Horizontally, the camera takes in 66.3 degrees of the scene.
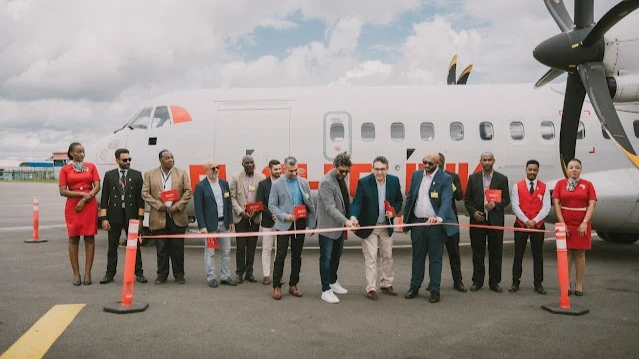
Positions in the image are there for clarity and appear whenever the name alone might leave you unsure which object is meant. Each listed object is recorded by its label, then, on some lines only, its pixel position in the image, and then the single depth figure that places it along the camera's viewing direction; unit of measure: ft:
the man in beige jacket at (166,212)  26.25
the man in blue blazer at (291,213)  23.57
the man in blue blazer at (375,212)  23.04
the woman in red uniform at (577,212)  23.67
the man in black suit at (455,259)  25.04
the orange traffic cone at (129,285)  20.52
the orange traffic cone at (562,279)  20.73
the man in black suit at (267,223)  26.41
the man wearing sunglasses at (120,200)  26.50
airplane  35.99
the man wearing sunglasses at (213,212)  25.81
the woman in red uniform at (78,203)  25.45
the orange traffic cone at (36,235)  41.59
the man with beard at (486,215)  25.09
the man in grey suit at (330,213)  22.40
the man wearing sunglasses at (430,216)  22.97
